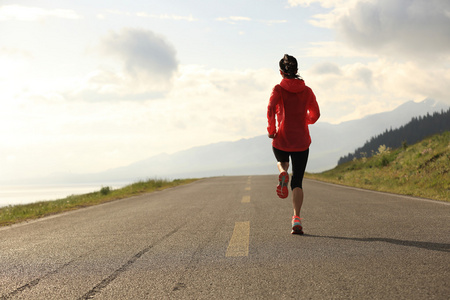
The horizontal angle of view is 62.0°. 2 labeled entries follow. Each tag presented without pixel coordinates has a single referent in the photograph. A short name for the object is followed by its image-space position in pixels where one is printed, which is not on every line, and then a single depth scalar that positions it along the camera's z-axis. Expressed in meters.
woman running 5.27
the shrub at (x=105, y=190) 18.46
